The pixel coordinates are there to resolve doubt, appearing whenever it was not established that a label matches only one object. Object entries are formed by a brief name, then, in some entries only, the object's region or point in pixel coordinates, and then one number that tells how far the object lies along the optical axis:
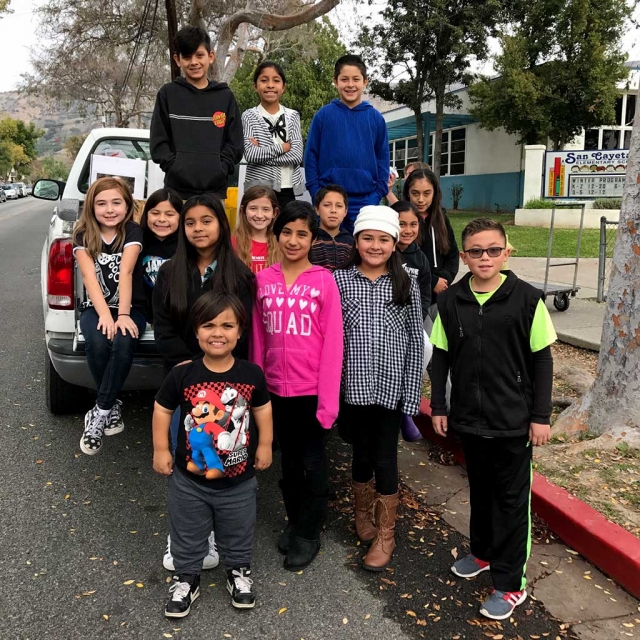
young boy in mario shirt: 2.50
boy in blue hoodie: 4.21
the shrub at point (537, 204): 18.95
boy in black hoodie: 4.00
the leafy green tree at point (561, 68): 19.91
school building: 23.17
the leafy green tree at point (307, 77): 30.70
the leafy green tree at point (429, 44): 21.09
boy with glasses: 2.51
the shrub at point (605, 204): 17.95
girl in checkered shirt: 2.85
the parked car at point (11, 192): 58.07
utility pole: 13.71
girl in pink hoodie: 2.79
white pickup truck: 3.58
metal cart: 7.42
